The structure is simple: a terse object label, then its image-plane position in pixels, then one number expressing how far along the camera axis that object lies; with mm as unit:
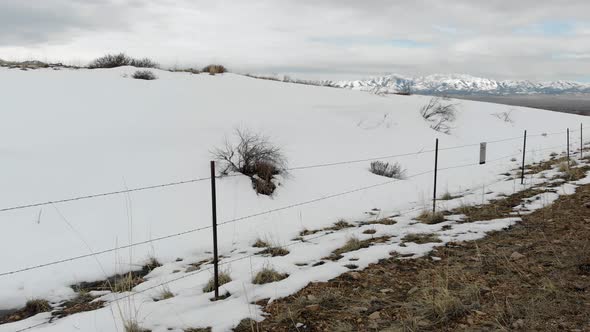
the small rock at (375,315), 4250
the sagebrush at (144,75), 18848
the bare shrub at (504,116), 30094
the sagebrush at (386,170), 13898
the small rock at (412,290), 4836
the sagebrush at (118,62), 21906
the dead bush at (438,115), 23266
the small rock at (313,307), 4480
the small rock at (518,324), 3826
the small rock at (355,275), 5416
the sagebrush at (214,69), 24227
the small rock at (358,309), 4418
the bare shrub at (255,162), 10867
